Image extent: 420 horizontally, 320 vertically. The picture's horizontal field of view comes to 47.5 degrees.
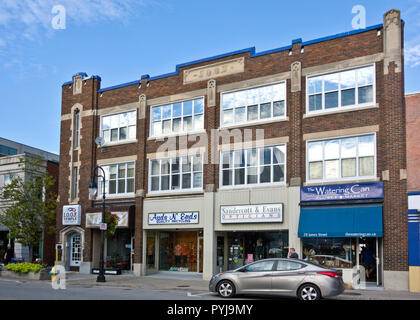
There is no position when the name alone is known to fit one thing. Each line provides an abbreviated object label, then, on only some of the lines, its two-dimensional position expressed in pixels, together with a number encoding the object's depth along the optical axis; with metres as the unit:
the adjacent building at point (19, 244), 35.34
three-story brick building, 20.28
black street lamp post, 23.09
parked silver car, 14.41
